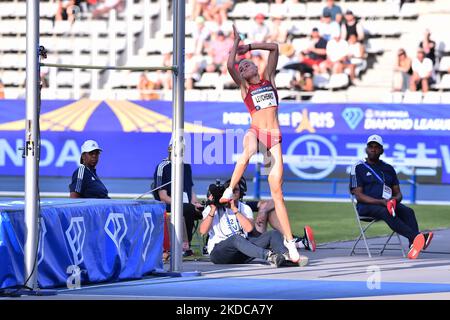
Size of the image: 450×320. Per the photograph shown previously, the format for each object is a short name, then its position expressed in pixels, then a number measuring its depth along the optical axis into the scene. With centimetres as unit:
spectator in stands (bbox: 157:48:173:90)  3150
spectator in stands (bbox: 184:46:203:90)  3141
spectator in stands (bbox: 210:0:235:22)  3341
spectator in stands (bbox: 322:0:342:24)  3146
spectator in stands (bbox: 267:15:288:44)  3186
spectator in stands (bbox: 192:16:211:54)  3241
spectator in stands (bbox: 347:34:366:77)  3095
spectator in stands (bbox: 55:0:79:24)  3381
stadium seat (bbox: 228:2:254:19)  3362
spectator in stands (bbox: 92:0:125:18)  3497
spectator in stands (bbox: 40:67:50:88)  3215
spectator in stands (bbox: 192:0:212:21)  3334
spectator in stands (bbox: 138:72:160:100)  3080
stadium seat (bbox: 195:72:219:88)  3117
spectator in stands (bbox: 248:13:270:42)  3189
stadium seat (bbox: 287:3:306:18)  3272
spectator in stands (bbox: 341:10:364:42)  3105
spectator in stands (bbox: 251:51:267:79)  3069
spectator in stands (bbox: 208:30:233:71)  3173
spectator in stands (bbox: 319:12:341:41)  3128
